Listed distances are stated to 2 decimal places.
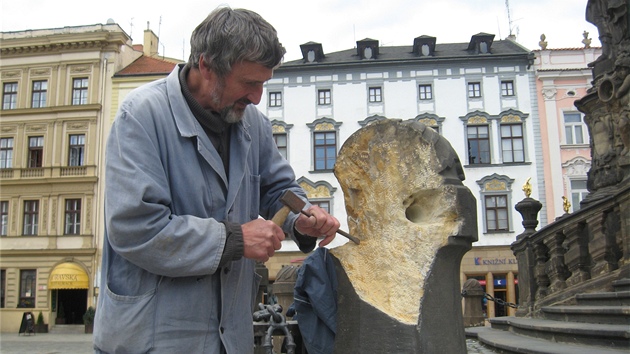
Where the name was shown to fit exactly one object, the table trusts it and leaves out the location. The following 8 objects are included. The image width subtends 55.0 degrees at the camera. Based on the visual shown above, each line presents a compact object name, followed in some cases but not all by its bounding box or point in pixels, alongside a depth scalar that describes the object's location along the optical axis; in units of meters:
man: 1.65
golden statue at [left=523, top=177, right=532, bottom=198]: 11.33
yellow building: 27.08
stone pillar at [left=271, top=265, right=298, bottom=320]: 6.60
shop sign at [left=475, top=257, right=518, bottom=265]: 25.86
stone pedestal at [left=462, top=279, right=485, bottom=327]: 11.91
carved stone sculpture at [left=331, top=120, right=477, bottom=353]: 2.63
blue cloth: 2.89
